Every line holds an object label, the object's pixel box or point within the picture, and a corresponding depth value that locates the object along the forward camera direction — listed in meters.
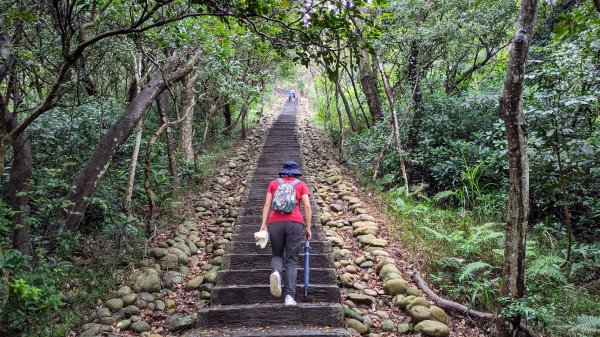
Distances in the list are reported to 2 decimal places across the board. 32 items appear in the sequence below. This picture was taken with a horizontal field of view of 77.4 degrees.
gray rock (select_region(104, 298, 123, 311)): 4.64
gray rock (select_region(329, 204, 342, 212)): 7.94
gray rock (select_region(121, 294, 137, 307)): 4.76
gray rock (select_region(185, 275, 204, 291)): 5.42
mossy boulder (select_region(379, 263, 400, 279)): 5.46
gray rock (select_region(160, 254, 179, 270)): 5.74
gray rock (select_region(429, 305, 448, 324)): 4.54
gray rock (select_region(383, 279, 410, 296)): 5.10
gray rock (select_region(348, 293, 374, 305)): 5.00
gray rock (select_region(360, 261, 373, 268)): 5.84
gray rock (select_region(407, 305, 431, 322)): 4.50
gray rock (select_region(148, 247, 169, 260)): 5.86
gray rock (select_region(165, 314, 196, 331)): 4.49
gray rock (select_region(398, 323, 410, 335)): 4.44
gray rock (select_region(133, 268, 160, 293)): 5.09
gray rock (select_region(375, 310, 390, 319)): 4.72
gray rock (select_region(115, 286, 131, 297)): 4.87
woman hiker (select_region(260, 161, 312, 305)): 4.64
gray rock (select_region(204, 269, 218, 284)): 5.49
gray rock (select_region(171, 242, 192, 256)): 6.24
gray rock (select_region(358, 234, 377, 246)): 6.41
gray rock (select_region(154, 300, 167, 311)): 4.89
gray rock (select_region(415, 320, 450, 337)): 4.26
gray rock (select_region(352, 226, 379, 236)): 6.69
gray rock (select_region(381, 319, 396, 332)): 4.49
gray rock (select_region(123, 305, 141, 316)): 4.62
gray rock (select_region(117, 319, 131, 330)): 4.38
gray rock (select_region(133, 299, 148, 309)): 4.80
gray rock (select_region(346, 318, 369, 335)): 4.42
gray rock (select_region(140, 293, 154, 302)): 4.94
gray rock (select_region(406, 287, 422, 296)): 5.00
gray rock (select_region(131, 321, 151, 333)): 4.40
